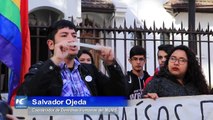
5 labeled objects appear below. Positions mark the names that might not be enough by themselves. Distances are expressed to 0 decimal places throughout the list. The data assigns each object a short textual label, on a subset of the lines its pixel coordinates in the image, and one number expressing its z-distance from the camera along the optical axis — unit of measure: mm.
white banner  2755
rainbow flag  3758
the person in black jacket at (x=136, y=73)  4218
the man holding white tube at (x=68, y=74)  2521
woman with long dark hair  3145
